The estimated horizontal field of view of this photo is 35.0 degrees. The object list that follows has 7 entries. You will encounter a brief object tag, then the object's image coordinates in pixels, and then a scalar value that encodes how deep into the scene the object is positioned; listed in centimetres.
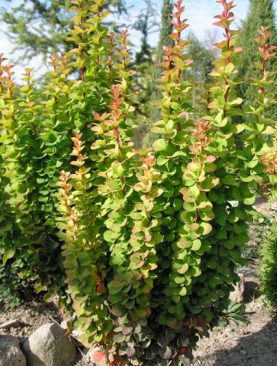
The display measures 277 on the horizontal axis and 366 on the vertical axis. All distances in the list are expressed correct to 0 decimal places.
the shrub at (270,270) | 329
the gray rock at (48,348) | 279
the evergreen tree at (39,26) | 861
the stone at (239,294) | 360
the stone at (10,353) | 263
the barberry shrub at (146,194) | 176
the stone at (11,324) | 315
